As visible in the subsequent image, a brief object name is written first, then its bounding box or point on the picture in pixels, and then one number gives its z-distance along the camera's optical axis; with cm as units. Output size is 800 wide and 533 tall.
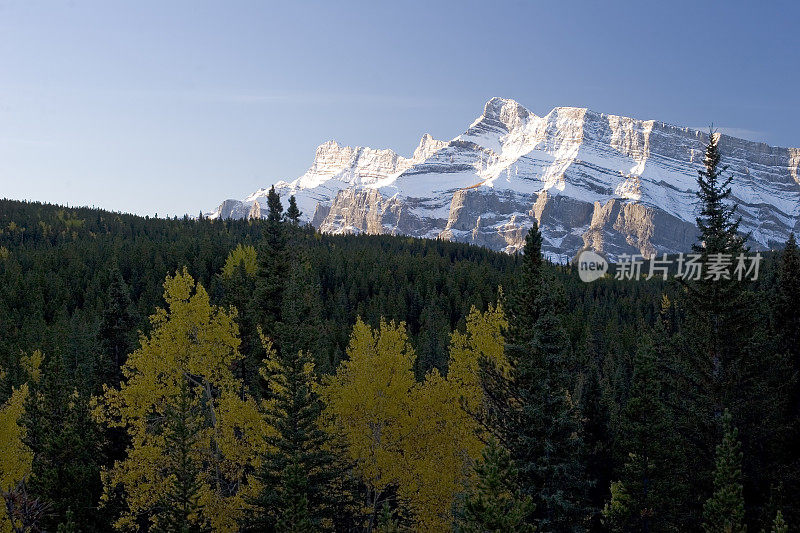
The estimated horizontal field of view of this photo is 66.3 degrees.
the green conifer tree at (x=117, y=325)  5044
